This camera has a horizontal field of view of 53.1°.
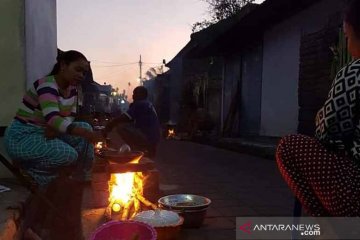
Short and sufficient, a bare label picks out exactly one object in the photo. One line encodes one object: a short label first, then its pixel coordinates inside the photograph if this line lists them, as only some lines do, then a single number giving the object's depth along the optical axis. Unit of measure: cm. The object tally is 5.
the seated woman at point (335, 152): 198
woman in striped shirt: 269
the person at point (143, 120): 657
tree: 2167
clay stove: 386
